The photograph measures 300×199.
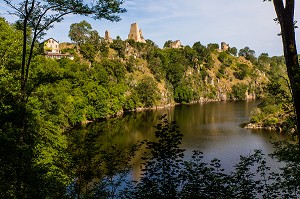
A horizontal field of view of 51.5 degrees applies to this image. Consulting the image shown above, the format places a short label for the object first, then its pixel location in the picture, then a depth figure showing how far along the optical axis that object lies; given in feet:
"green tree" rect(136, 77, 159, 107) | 307.37
